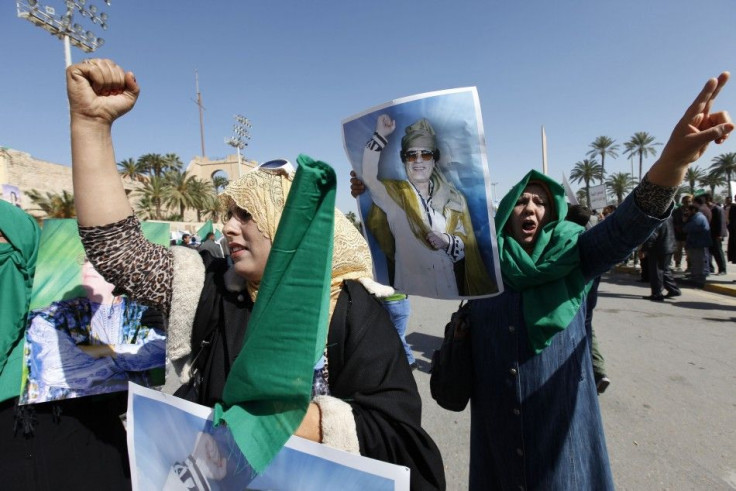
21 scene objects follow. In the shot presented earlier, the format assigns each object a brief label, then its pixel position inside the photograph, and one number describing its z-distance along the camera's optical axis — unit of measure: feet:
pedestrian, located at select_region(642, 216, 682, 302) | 24.32
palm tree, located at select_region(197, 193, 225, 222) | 140.67
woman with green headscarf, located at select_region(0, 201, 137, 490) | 5.29
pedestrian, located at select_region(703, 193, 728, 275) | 30.86
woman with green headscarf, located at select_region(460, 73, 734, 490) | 5.21
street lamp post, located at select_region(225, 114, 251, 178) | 144.91
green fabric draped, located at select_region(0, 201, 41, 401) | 5.35
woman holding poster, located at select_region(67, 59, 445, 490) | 3.54
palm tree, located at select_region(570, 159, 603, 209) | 167.22
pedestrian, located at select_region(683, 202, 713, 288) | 27.25
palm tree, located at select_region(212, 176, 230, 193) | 183.34
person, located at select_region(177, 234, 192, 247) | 48.65
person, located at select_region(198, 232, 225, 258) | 25.98
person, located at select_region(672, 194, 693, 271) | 31.91
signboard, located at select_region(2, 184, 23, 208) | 39.65
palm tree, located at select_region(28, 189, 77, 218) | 78.59
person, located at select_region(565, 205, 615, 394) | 5.88
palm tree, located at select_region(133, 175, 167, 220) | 122.52
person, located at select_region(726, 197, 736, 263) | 28.20
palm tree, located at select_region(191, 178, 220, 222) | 136.46
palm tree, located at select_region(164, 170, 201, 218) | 126.82
